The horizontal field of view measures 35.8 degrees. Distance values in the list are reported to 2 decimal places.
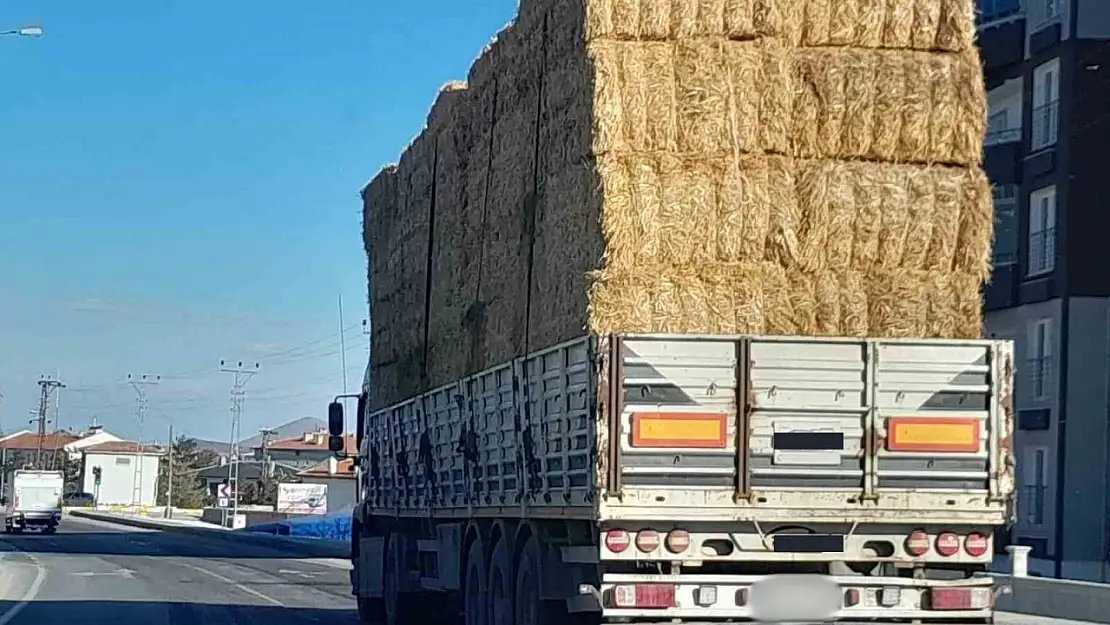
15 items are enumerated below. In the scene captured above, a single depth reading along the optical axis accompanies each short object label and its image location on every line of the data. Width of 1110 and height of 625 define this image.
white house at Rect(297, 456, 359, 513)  93.43
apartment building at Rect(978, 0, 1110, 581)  33.00
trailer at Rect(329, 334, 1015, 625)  10.84
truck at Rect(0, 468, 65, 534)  69.50
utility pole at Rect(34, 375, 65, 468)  146.50
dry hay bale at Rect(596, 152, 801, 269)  11.36
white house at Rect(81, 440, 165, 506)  146.12
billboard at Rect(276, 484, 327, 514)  92.00
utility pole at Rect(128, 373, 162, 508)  142.38
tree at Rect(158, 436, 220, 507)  147.62
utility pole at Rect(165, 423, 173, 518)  104.90
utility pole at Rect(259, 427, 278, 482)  134.12
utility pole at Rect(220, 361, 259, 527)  82.56
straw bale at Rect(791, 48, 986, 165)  11.79
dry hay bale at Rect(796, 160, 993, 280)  11.58
